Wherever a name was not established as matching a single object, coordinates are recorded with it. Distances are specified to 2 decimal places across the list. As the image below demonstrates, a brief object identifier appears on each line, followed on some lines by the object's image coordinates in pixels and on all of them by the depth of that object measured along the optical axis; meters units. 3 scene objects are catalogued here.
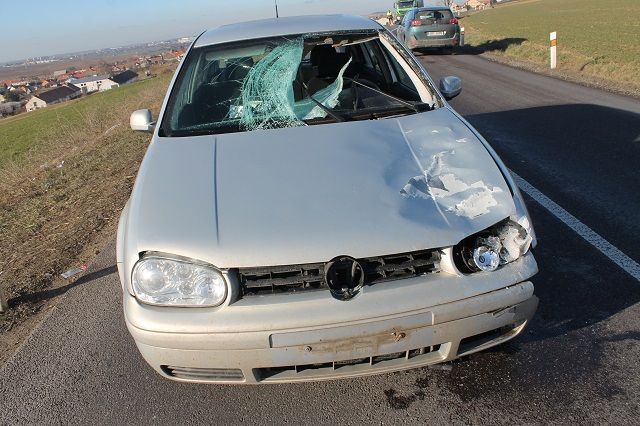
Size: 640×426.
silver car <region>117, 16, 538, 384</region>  2.10
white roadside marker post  14.13
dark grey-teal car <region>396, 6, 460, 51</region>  19.39
